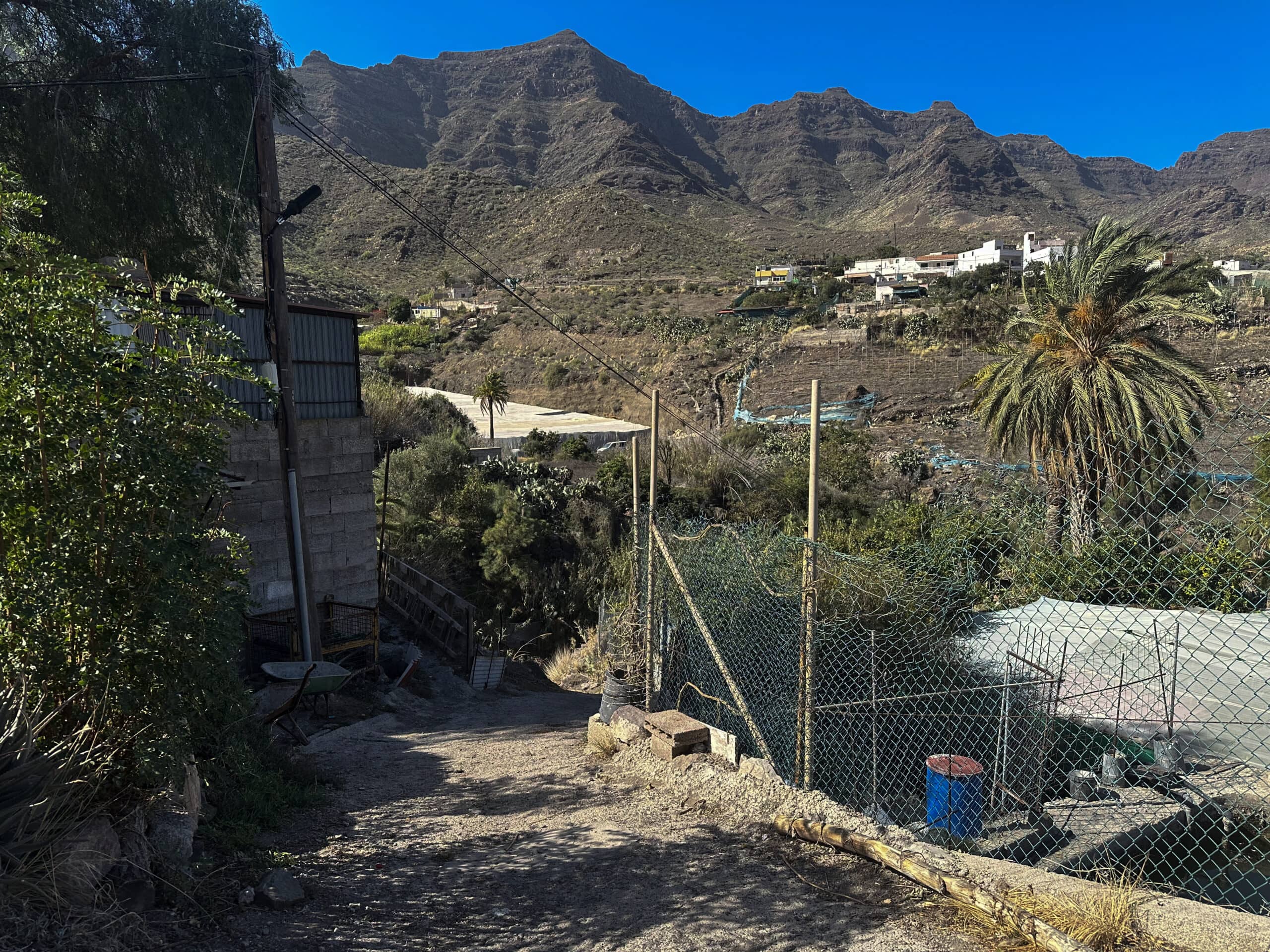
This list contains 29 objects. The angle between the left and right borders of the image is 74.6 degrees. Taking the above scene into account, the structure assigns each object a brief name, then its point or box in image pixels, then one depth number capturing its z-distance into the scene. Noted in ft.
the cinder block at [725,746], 19.06
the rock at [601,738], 23.40
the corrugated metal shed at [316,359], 39.70
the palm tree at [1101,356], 43.16
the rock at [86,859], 11.43
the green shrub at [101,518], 12.17
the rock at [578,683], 48.37
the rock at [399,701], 35.99
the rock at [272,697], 30.09
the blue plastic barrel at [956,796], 18.65
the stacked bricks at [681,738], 20.35
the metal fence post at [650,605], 22.84
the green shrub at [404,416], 87.59
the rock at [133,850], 12.51
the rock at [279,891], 13.43
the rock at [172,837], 13.32
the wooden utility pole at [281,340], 34.71
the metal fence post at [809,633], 16.03
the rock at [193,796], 14.80
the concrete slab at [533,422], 112.06
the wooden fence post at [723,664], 18.31
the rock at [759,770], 17.80
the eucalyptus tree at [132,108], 41.52
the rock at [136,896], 12.02
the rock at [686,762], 19.67
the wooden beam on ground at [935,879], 11.18
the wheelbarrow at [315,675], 32.09
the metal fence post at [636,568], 25.18
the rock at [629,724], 22.48
